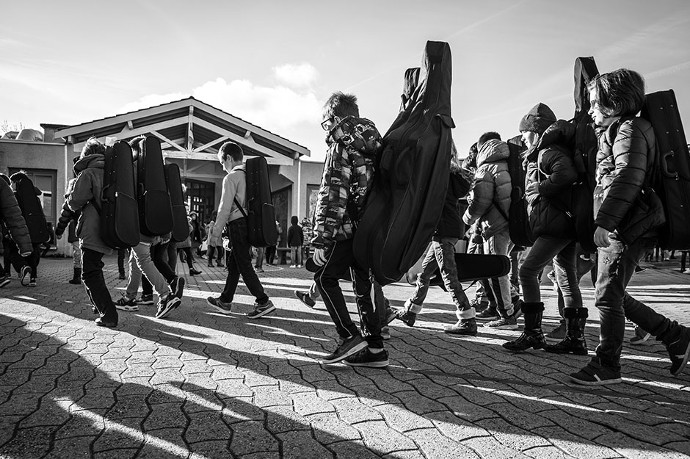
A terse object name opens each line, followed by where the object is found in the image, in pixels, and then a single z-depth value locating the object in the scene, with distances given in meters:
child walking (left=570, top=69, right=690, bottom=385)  3.32
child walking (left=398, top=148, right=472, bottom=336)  5.25
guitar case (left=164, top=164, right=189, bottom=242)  6.74
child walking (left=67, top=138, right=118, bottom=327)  5.28
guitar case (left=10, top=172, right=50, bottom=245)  8.91
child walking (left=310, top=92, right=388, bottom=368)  3.64
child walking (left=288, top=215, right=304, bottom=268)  17.67
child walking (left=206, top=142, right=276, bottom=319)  6.12
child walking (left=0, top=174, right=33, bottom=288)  7.93
